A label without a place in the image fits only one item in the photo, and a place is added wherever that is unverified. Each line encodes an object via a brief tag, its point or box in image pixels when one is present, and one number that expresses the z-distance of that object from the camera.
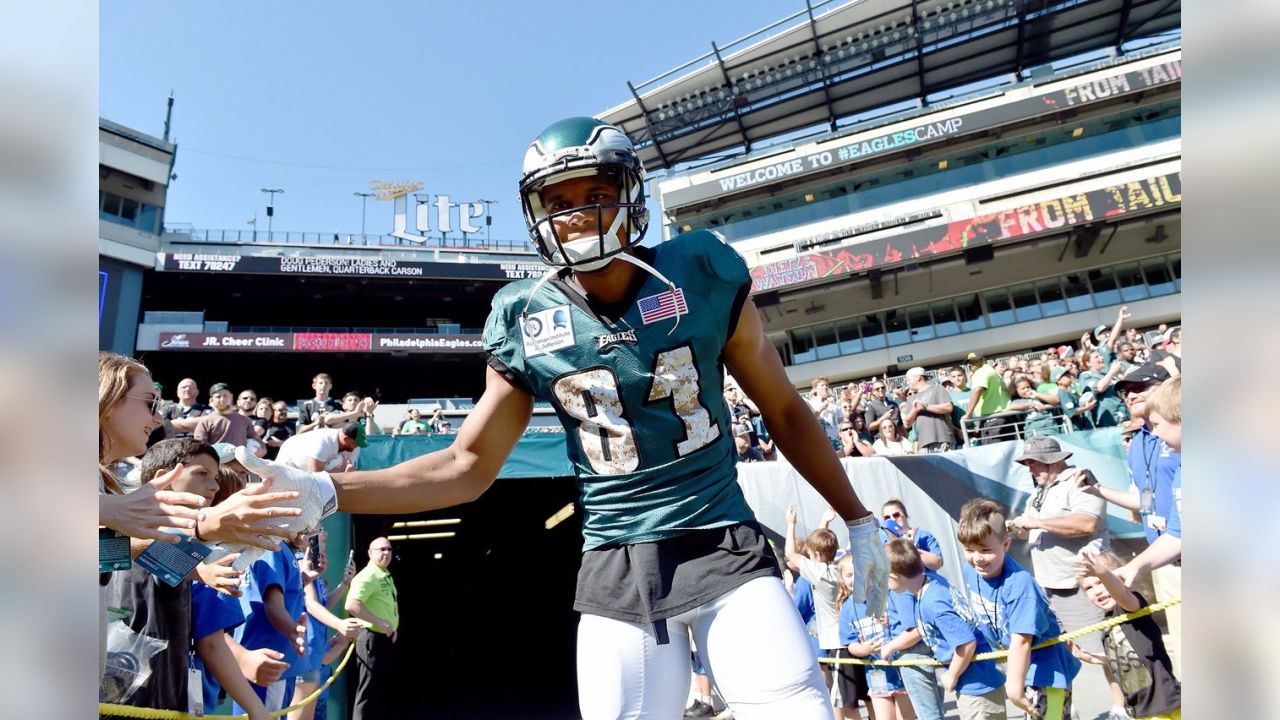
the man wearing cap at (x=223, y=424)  8.48
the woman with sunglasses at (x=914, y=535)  6.48
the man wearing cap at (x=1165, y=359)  5.57
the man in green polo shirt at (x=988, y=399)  10.77
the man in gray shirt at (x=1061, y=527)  5.63
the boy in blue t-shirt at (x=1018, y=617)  4.57
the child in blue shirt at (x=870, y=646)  6.21
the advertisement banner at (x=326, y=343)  35.50
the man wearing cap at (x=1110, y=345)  10.86
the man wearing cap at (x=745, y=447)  10.61
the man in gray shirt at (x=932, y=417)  10.35
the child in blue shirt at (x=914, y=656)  5.72
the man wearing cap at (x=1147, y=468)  5.23
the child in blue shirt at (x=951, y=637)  5.05
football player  2.00
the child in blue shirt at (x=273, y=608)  4.95
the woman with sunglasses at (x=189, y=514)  1.68
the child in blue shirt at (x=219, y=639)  3.81
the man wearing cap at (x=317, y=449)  5.65
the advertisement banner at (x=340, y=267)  36.09
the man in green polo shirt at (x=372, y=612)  7.65
